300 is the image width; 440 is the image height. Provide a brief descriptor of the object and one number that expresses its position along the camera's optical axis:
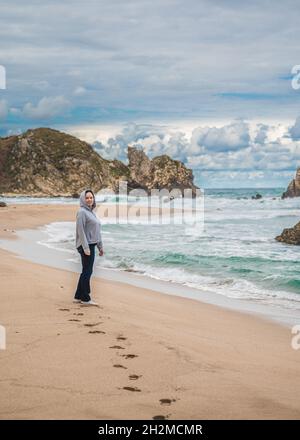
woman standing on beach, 9.02
